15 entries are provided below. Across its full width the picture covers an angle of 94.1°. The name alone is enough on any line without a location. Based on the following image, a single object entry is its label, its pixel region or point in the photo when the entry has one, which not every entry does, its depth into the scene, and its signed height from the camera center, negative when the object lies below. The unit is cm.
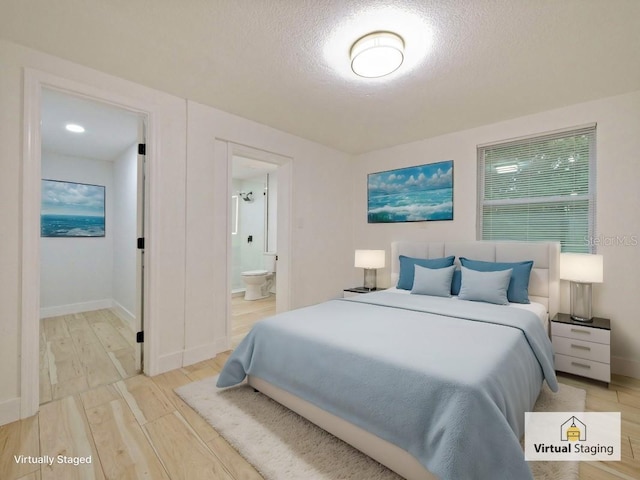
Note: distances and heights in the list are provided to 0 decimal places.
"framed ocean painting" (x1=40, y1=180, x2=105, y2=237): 429 +41
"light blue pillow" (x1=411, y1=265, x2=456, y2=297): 298 -42
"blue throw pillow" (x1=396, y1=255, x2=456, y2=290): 322 -27
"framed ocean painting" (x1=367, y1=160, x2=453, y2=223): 362 +61
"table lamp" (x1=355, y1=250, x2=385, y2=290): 386 -26
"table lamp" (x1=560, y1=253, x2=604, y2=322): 248 -30
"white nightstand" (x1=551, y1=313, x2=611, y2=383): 236 -86
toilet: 542 -77
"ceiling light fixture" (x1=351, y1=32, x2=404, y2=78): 181 +118
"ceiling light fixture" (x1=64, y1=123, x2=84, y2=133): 337 +126
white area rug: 150 -117
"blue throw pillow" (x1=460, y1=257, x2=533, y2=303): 269 -33
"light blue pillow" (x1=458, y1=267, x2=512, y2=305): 264 -42
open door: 262 -3
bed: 120 -71
